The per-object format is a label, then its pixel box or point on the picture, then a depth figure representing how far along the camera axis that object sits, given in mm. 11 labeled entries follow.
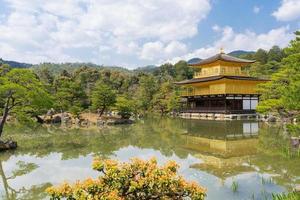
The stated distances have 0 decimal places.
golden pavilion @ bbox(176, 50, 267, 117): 33188
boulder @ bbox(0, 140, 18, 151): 14416
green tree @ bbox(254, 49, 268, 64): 65875
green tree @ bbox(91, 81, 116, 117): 29344
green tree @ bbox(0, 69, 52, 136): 14054
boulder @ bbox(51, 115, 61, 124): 30266
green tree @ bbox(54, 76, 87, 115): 30594
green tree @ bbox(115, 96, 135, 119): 29047
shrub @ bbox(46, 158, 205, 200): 4508
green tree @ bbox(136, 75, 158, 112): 45906
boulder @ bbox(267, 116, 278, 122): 28203
